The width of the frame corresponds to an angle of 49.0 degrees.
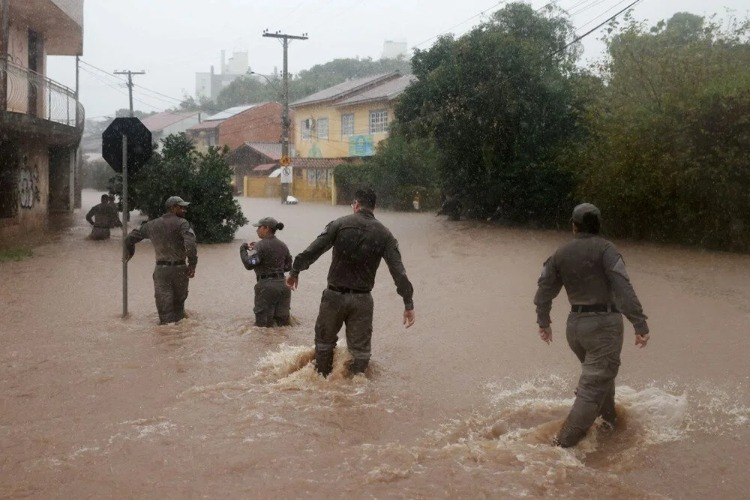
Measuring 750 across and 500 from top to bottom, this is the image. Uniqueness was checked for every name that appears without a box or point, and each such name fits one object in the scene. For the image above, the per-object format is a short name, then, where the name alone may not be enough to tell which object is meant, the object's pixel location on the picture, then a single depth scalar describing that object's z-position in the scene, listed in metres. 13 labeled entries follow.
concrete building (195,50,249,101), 148.38
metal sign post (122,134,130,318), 10.87
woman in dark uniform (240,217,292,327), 9.93
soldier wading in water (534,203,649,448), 5.83
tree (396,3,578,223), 25.03
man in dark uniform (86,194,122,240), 21.27
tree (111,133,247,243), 21.94
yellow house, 45.50
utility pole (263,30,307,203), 43.28
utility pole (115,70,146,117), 55.33
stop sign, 11.02
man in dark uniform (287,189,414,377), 7.43
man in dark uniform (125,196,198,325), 9.93
